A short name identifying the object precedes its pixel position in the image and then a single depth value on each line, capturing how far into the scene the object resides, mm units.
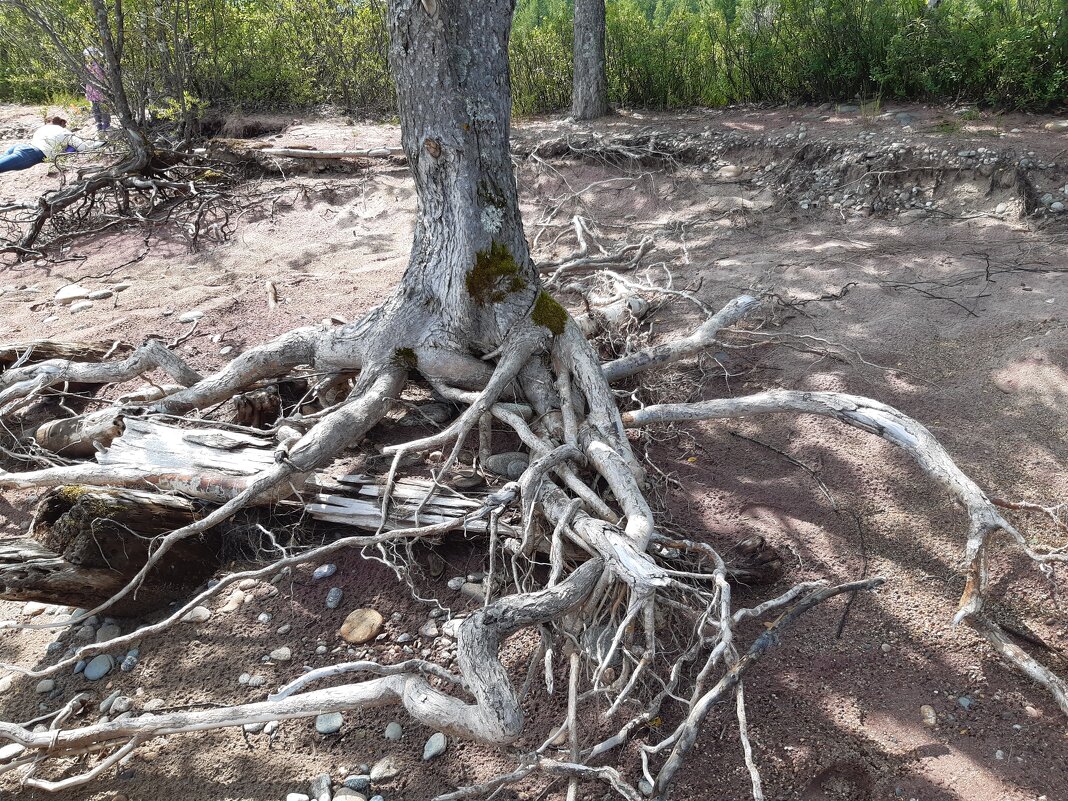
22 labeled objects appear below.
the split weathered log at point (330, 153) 7734
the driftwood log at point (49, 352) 4207
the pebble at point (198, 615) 2957
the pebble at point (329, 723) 2494
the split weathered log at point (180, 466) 3074
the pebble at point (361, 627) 2801
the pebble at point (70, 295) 5836
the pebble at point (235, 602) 3017
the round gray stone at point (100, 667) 2750
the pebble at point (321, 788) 2271
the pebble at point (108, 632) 2930
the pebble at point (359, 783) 2293
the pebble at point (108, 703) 2609
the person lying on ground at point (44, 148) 9062
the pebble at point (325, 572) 3070
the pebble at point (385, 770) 2326
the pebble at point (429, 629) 2795
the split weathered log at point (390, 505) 2951
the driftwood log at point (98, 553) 2756
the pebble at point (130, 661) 2773
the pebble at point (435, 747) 2379
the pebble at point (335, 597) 2951
